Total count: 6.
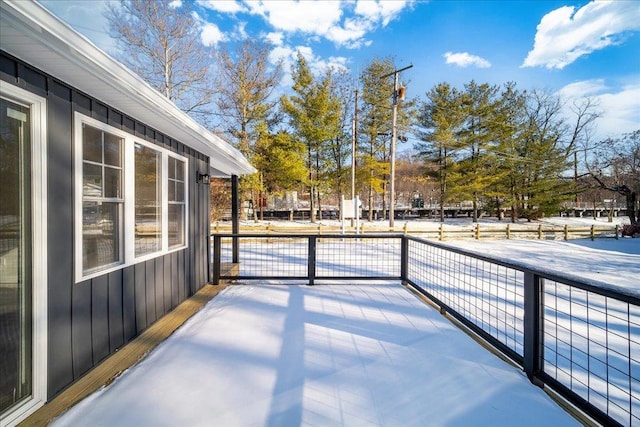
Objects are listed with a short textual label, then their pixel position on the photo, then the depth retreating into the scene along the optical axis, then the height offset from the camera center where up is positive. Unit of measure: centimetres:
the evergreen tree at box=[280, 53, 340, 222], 1648 +597
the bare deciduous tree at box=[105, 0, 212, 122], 1020 +612
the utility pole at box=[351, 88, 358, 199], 1398 +405
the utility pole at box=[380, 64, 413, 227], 1342 +287
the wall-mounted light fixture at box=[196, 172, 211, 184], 411 +47
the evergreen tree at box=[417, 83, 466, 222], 1862 +509
